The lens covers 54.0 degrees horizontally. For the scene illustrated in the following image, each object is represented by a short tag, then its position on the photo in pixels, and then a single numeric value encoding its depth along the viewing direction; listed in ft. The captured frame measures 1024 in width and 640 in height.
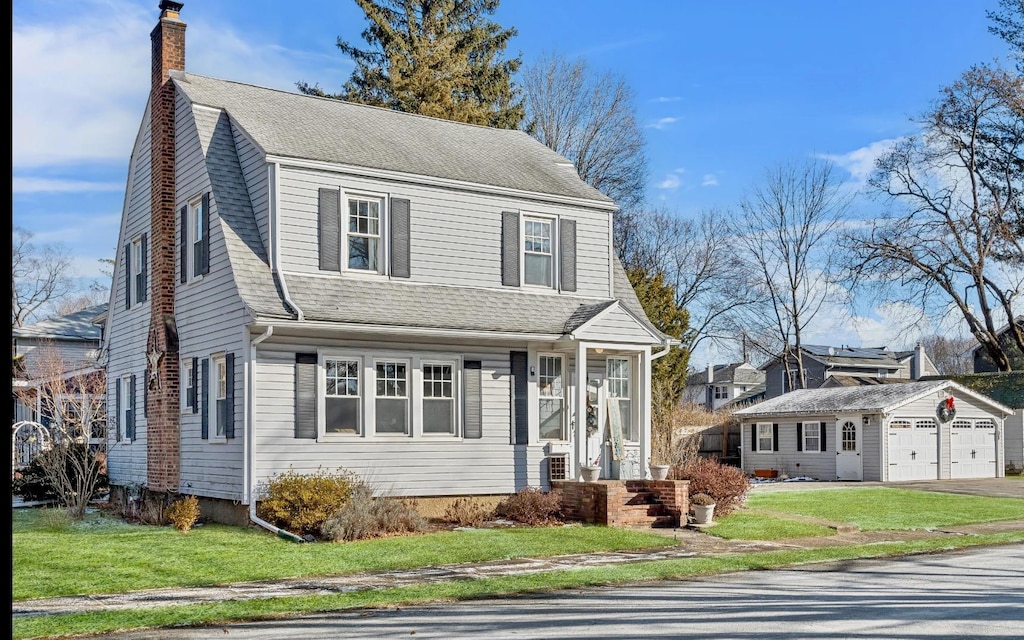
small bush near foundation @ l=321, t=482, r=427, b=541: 52.85
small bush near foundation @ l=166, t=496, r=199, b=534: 56.34
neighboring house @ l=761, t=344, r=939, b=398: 213.46
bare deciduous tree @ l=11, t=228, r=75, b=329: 165.89
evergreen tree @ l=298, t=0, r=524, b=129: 124.88
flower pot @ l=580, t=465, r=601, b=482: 62.85
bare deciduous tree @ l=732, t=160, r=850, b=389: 168.35
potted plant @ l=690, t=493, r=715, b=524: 61.98
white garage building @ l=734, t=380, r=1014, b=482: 118.52
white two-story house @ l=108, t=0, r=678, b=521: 58.13
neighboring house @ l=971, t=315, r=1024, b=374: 177.37
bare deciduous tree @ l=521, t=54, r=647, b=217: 136.56
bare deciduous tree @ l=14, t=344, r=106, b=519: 65.16
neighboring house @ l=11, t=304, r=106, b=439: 95.61
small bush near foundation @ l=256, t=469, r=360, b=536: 53.36
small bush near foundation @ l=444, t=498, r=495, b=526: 61.77
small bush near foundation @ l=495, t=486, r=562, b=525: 61.00
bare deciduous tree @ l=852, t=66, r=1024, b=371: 147.02
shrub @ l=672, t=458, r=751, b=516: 66.18
